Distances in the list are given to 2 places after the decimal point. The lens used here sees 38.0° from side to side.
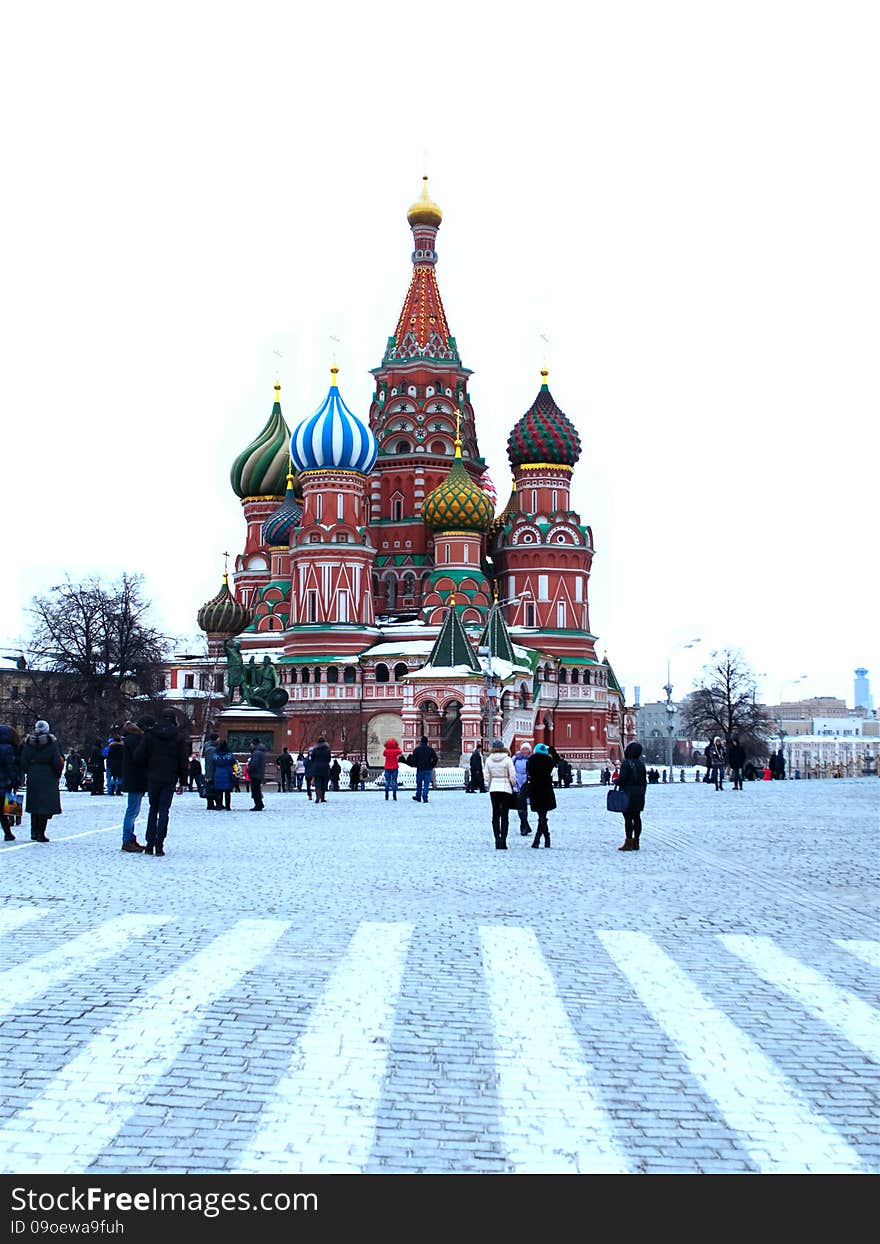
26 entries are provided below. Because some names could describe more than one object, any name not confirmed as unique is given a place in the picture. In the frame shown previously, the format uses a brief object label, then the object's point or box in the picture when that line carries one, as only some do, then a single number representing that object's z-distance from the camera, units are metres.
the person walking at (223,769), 26.45
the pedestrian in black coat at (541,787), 17.83
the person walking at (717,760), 40.53
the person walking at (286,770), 43.38
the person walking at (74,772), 39.78
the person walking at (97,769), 34.34
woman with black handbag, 16.91
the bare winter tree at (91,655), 52.62
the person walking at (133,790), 15.80
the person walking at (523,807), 19.27
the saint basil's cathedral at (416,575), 65.50
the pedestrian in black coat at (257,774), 27.58
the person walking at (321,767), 30.91
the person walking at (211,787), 26.81
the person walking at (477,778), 41.03
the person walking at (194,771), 38.16
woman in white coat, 17.16
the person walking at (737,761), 40.09
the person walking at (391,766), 33.66
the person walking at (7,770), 17.20
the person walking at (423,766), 32.25
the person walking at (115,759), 29.66
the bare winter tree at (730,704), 77.69
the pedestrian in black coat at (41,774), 17.09
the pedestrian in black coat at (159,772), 15.59
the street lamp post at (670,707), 55.01
